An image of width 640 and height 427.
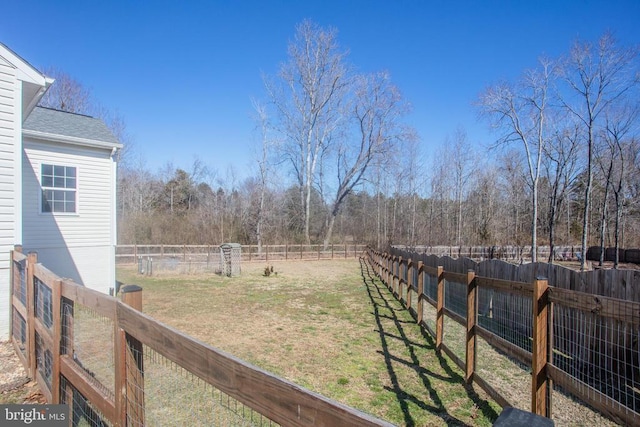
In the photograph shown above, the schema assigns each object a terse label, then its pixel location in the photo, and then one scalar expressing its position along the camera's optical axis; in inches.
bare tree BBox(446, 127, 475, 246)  1487.5
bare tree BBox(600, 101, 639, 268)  950.5
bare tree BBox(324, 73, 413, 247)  1264.8
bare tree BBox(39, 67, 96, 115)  1032.8
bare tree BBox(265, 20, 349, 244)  1207.6
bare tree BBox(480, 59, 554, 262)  980.6
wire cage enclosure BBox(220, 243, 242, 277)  649.6
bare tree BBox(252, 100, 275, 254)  1100.8
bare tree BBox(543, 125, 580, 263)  1102.4
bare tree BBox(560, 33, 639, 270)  844.6
